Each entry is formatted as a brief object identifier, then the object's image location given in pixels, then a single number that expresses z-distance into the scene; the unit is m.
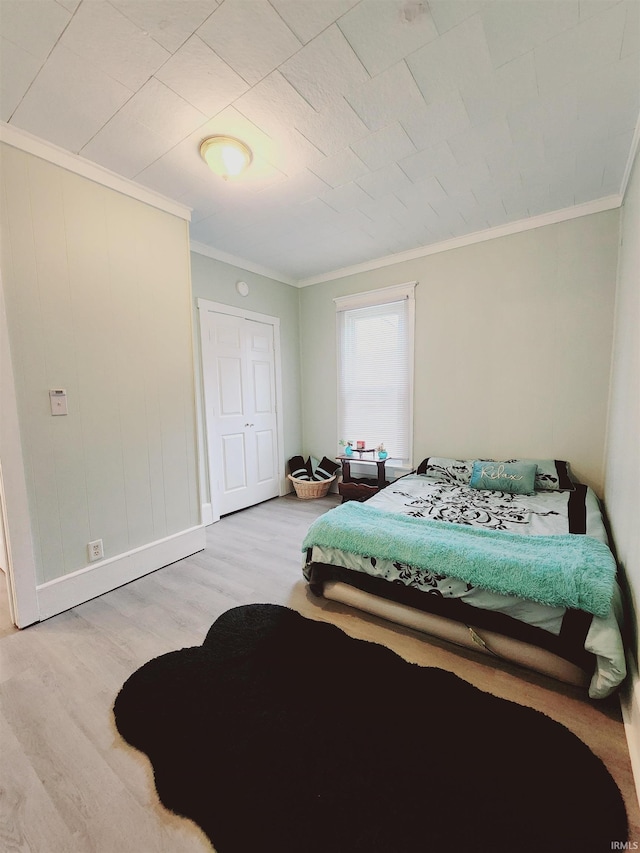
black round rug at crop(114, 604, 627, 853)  0.97
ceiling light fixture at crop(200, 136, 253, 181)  1.90
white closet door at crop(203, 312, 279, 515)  3.53
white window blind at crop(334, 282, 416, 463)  3.71
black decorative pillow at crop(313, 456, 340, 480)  4.32
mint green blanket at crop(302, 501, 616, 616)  1.39
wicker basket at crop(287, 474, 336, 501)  4.15
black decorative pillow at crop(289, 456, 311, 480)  4.34
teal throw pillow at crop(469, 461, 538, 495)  2.72
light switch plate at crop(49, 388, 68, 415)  1.99
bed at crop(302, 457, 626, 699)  1.37
